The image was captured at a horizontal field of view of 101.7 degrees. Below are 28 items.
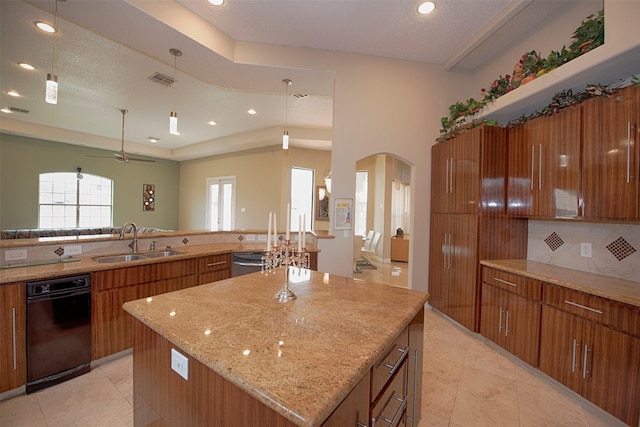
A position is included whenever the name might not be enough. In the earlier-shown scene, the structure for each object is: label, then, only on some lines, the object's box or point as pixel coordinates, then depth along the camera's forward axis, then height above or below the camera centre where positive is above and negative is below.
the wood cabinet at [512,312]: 2.27 -0.91
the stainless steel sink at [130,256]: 2.65 -0.52
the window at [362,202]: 8.19 +0.37
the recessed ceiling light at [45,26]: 2.65 +1.90
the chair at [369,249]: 7.04 -1.09
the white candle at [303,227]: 1.41 -0.08
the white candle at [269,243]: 1.37 -0.16
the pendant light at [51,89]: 1.78 +0.81
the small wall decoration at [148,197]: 8.39 +0.41
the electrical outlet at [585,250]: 2.38 -0.29
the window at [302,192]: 7.16 +0.58
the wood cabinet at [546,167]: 2.20 +0.48
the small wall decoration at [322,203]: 7.29 +0.28
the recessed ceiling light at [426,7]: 2.60 +2.12
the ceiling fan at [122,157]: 5.00 +1.01
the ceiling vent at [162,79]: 3.77 +1.96
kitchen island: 0.77 -0.50
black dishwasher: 1.95 -0.97
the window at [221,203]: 7.73 +0.25
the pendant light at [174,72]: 2.57 +1.78
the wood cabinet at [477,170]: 2.82 +0.52
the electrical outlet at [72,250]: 2.53 -0.41
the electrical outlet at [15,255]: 2.21 -0.41
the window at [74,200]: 6.61 +0.21
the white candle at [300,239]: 1.41 -0.15
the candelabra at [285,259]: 1.41 -0.26
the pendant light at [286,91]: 3.52 +1.81
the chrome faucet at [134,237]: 2.87 -0.31
